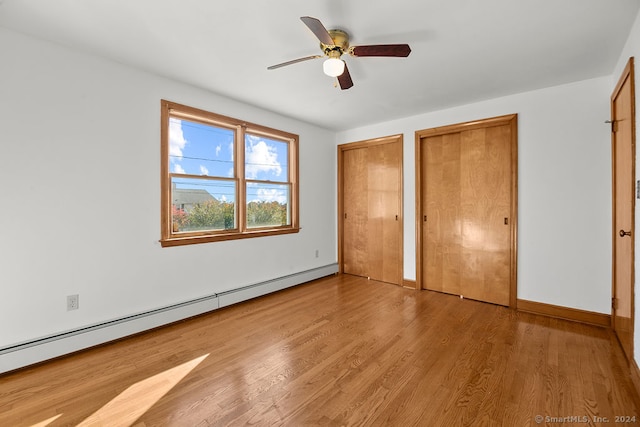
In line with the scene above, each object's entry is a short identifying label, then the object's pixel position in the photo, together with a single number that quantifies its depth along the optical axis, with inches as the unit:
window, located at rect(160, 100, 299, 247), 121.3
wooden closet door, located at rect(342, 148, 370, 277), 190.2
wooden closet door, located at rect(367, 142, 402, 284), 174.9
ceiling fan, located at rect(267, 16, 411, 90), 78.2
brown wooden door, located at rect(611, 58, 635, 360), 84.0
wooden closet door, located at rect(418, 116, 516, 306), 136.6
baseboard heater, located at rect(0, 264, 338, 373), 84.6
